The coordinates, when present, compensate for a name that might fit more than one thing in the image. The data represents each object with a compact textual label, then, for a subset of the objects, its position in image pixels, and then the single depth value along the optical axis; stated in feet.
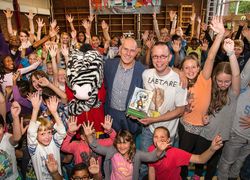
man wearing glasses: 6.29
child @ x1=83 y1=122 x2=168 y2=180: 6.01
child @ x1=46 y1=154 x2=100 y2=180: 5.71
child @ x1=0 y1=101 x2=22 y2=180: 5.88
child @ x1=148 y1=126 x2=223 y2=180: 6.07
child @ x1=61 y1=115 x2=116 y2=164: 6.38
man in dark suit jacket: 6.78
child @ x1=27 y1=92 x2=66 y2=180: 5.91
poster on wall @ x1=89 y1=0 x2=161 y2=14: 31.04
